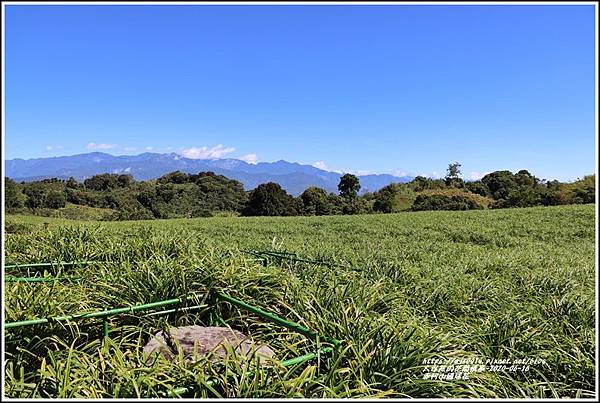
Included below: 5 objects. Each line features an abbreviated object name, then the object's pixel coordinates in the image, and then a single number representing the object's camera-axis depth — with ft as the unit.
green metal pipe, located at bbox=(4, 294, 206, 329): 7.11
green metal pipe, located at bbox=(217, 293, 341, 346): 7.38
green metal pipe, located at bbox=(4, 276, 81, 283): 9.72
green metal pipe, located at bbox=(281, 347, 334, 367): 6.16
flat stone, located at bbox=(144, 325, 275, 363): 7.02
